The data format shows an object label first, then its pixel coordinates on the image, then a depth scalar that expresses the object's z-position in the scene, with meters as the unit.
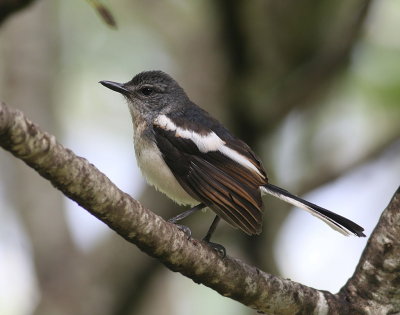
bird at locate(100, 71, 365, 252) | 8.57
